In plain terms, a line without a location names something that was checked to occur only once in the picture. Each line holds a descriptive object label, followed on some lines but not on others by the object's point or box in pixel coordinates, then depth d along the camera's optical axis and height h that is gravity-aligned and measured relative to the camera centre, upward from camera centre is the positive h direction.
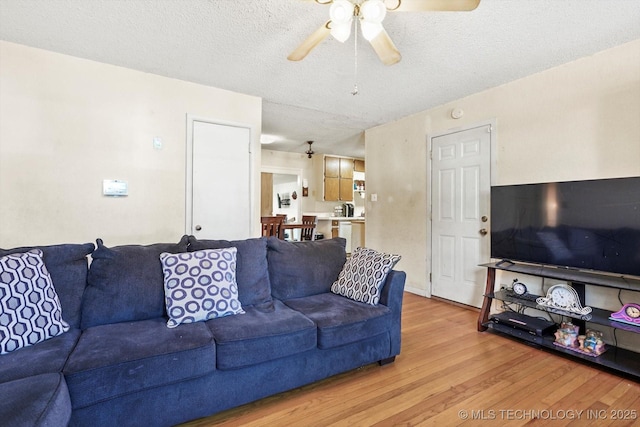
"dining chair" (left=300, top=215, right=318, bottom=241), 4.78 -0.24
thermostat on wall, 2.91 +0.25
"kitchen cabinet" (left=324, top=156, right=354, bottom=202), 7.08 +0.86
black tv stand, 2.13 -0.74
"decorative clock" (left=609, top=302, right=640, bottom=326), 2.09 -0.68
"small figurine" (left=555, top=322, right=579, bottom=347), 2.44 -0.95
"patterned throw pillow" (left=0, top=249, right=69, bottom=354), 1.49 -0.46
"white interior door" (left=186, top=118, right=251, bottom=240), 3.36 +0.38
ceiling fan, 1.61 +1.10
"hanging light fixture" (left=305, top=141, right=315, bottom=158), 6.55 +1.35
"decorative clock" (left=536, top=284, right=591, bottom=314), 2.45 -0.68
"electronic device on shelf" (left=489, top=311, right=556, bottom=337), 2.62 -0.94
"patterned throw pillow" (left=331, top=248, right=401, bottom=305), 2.29 -0.47
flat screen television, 2.22 -0.07
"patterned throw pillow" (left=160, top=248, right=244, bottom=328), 1.88 -0.46
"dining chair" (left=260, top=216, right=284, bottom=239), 4.28 -0.15
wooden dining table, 4.47 -0.17
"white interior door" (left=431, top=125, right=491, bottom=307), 3.45 +0.03
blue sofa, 1.35 -0.67
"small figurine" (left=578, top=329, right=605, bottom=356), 2.30 -0.96
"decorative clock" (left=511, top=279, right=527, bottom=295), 2.81 -0.66
